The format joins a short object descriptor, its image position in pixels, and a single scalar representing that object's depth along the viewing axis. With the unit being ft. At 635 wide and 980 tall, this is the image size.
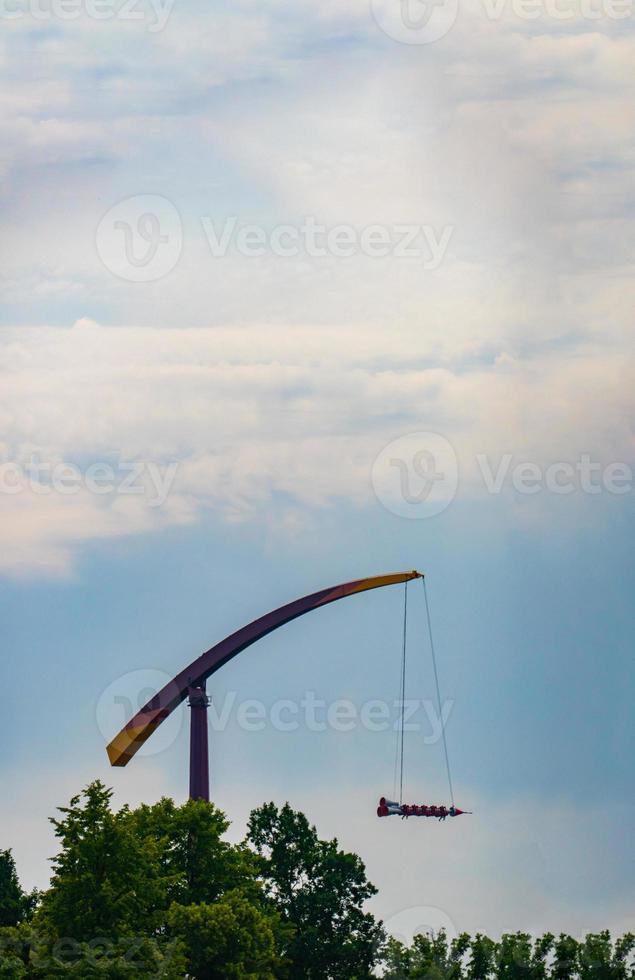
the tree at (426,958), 442.09
